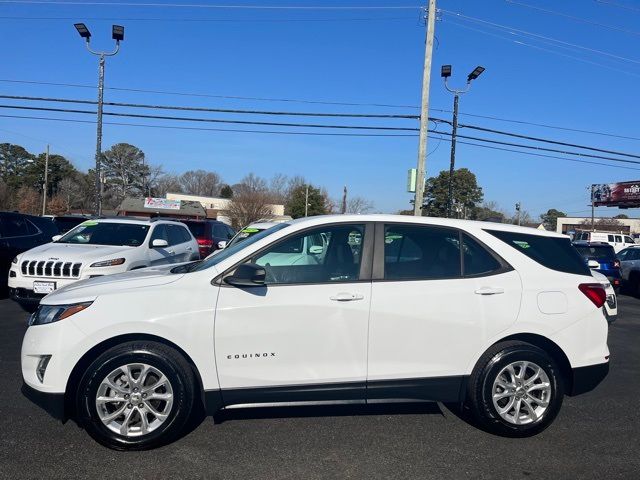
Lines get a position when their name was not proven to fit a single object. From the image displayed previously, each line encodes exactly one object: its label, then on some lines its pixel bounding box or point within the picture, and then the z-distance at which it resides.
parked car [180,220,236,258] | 14.66
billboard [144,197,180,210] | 46.47
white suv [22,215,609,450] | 3.89
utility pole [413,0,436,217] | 16.77
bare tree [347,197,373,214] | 70.14
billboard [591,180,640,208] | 59.19
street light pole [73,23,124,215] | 19.55
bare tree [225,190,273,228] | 58.56
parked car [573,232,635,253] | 37.56
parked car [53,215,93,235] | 18.35
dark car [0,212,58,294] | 10.77
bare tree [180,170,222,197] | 99.00
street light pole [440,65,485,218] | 20.02
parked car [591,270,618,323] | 7.98
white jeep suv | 8.17
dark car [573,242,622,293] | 14.85
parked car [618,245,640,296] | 15.41
